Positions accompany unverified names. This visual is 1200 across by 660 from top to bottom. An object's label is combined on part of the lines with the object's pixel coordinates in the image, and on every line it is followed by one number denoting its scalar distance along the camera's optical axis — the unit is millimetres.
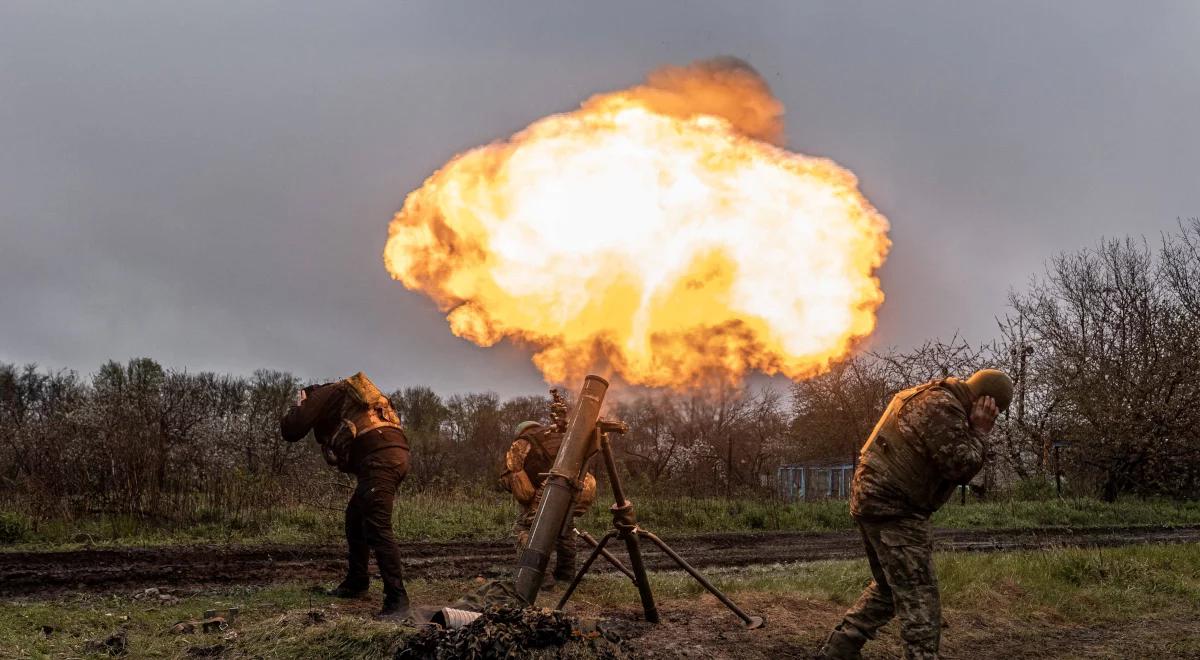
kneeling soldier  9133
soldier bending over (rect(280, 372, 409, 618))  7402
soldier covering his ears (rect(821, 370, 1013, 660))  5785
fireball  9250
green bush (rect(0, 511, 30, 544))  11907
